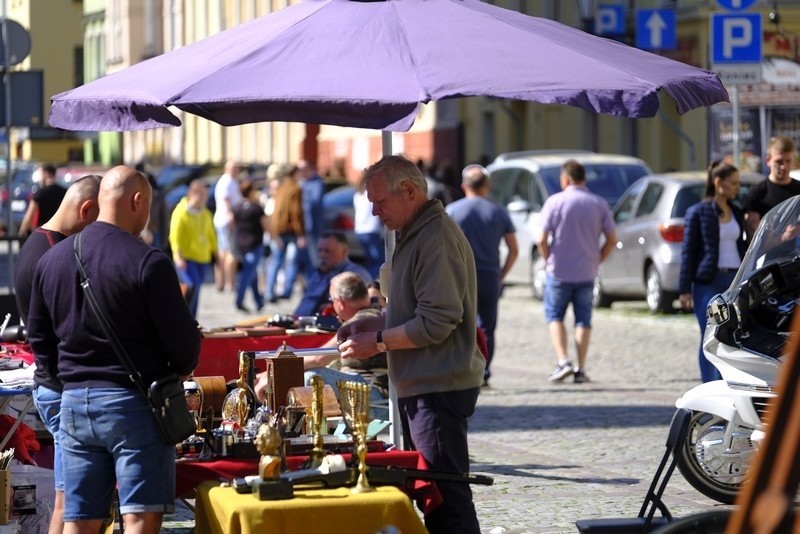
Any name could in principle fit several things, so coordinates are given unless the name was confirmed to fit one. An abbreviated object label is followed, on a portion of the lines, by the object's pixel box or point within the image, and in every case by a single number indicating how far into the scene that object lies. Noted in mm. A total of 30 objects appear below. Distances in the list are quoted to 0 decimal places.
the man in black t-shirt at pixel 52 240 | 13211
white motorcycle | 15047
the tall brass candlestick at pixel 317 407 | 13070
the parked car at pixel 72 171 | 79619
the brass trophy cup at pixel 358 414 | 11984
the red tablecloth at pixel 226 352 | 19109
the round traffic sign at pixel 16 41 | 36500
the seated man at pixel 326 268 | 24969
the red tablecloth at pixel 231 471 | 12758
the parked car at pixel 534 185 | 46875
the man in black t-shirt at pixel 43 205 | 33000
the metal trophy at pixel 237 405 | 13594
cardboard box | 14969
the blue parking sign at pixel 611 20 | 64625
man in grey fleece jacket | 12961
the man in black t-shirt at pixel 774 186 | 22953
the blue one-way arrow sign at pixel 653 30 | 52937
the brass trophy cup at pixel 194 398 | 14055
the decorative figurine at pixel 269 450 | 11687
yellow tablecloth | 11359
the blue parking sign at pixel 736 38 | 34687
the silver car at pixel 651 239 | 39031
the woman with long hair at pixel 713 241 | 23797
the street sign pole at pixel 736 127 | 34181
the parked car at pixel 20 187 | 81687
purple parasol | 13211
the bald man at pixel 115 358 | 11578
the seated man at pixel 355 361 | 18672
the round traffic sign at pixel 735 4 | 36469
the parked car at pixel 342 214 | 55000
